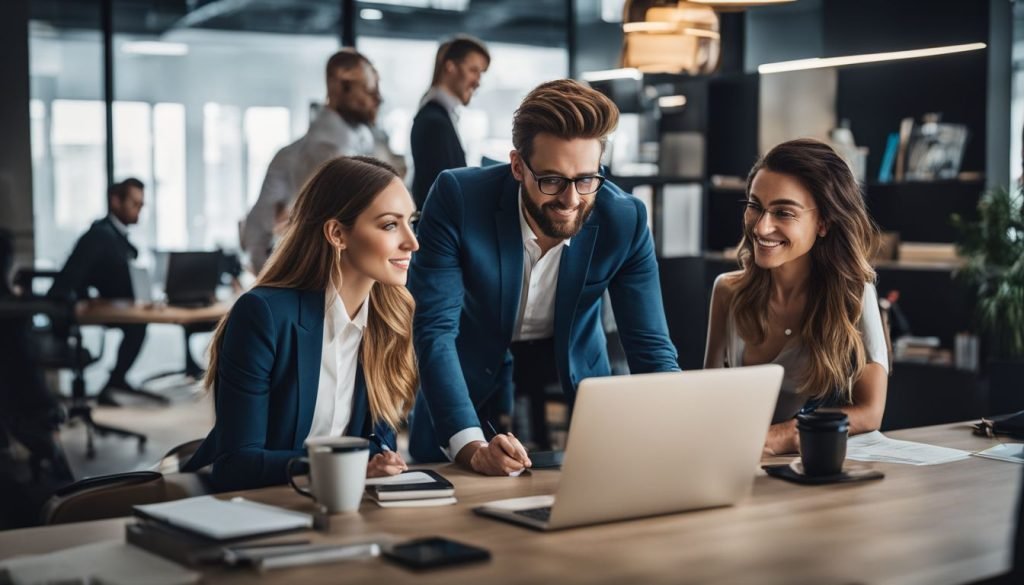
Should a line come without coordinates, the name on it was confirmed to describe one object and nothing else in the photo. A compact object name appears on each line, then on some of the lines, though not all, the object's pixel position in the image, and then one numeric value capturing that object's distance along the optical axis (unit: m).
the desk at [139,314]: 5.77
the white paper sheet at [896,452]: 2.39
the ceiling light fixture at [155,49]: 6.30
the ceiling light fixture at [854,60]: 6.16
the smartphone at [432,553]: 1.59
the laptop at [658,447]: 1.76
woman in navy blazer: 2.34
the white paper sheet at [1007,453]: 2.39
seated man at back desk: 5.95
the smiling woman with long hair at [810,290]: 2.71
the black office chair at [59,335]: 5.74
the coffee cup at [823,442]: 2.16
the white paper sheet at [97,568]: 1.50
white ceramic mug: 1.86
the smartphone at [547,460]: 2.29
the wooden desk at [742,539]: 1.58
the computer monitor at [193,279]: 6.16
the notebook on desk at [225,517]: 1.66
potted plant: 5.45
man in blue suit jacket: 2.66
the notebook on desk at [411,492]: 1.97
